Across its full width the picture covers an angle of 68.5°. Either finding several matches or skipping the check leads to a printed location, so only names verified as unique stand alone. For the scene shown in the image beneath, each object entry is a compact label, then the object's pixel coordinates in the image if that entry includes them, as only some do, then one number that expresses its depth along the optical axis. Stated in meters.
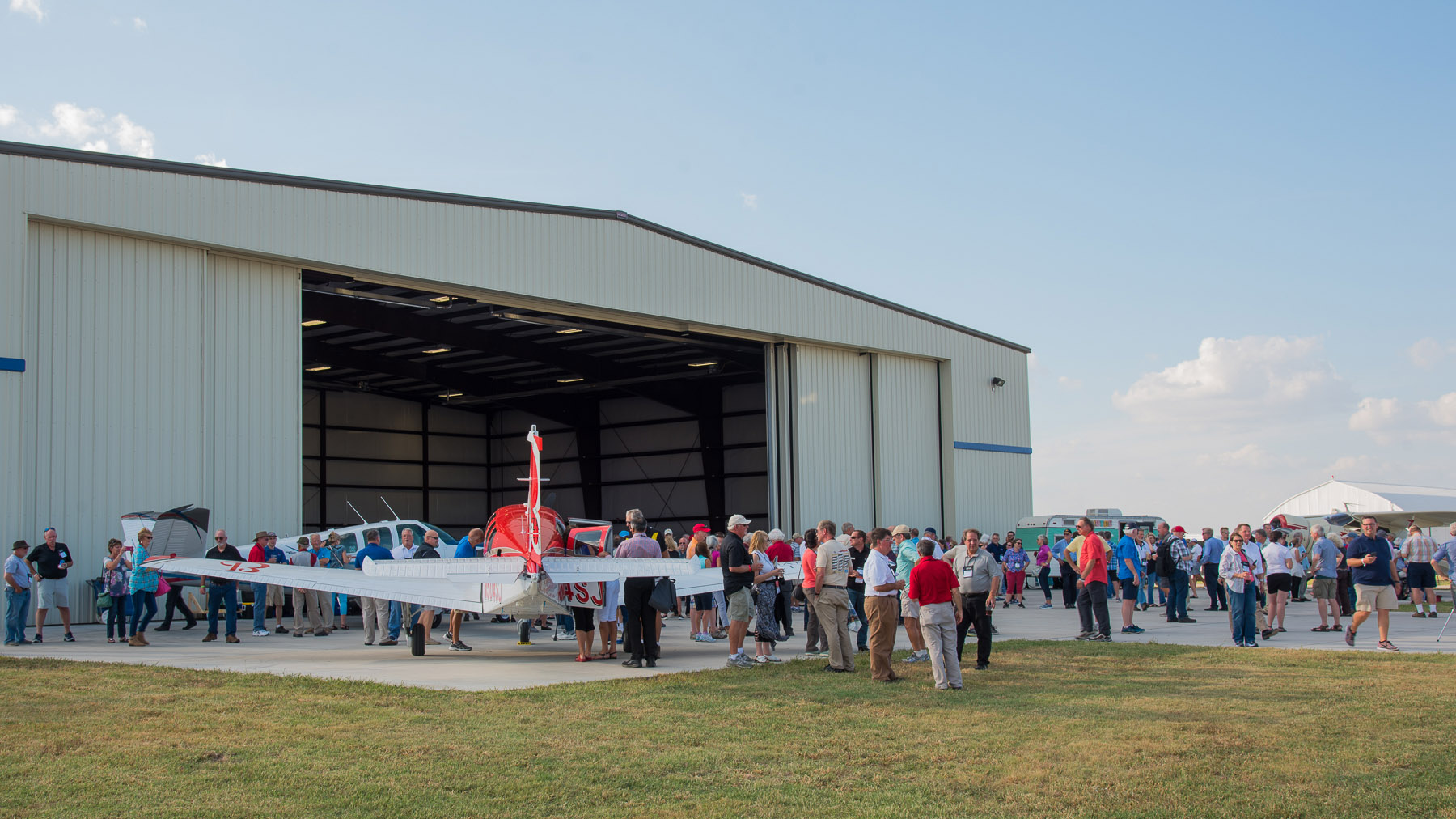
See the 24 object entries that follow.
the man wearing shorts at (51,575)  14.26
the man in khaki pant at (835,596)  11.00
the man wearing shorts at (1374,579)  12.54
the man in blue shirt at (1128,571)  15.30
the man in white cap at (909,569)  12.09
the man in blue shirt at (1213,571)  17.44
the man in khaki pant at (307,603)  15.81
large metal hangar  16.47
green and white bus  30.19
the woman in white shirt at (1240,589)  13.37
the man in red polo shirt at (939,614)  9.76
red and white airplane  12.21
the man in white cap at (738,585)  11.55
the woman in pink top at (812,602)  11.09
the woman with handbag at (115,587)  14.13
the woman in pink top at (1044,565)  22.70
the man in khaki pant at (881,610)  10.27
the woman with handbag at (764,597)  12.10
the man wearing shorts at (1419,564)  16.72
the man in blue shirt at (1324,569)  15.04
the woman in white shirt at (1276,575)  14.92
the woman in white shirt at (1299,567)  19.95
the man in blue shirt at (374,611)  14.95
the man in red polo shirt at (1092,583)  13.64
